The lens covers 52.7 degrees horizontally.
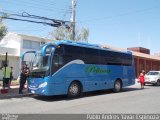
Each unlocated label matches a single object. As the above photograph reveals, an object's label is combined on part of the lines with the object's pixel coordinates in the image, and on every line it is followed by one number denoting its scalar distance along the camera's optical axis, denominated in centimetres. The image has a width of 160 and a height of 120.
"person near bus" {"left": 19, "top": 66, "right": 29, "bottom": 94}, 1002
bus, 864
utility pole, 1439
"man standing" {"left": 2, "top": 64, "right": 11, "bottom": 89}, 1059
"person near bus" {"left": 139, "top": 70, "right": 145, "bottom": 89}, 1419
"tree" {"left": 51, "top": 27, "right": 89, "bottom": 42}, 3242
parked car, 1700
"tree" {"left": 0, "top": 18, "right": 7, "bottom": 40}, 1129
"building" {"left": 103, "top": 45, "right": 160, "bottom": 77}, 2674
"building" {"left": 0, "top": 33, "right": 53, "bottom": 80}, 1994
